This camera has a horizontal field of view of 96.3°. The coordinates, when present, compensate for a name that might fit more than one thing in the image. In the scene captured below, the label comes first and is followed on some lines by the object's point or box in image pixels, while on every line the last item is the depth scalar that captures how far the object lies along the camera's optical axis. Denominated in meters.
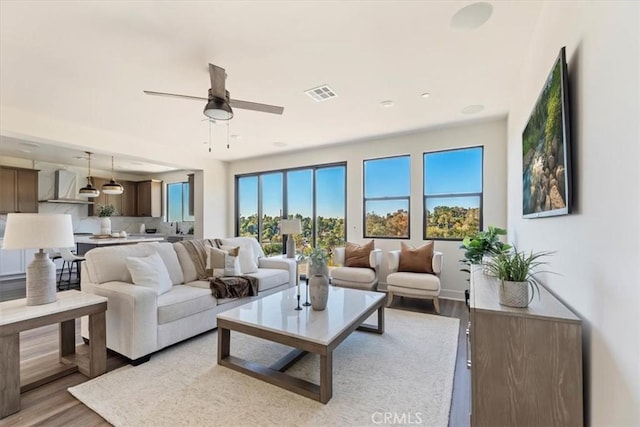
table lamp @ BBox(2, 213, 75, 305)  2.00
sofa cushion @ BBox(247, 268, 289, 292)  3.75
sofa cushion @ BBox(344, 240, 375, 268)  4.63
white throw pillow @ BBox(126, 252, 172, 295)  2.74
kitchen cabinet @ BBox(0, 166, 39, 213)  6.07
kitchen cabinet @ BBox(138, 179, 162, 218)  8.34
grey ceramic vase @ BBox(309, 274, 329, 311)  2.60
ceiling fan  2.45
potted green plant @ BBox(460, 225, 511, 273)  2.80
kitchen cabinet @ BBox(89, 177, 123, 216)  7.66
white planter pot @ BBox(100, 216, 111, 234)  6.32
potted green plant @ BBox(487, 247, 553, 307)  1.39
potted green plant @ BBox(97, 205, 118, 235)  7.61
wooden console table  1.23
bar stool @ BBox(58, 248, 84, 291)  5.29
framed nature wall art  1.39
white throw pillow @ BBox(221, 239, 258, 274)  4.03
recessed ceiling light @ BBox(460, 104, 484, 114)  3.77
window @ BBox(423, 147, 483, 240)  4.51
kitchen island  5.56
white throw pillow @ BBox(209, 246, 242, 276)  3.56
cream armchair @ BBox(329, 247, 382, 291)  4.30
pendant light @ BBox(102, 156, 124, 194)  6.02
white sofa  2.42
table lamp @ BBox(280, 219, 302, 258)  4.98
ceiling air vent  3.25
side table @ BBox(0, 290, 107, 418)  1.82
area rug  1.80
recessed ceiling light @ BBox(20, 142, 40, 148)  5.09
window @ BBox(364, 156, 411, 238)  5.07
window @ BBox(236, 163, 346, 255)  5.82
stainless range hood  6.91
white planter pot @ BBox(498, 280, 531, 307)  1.39
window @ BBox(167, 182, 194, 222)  8.34
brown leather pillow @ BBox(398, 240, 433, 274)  4.18
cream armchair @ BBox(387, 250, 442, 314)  3.79
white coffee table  1.98
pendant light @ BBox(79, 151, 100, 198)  5.89
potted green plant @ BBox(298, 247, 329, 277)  2.68
